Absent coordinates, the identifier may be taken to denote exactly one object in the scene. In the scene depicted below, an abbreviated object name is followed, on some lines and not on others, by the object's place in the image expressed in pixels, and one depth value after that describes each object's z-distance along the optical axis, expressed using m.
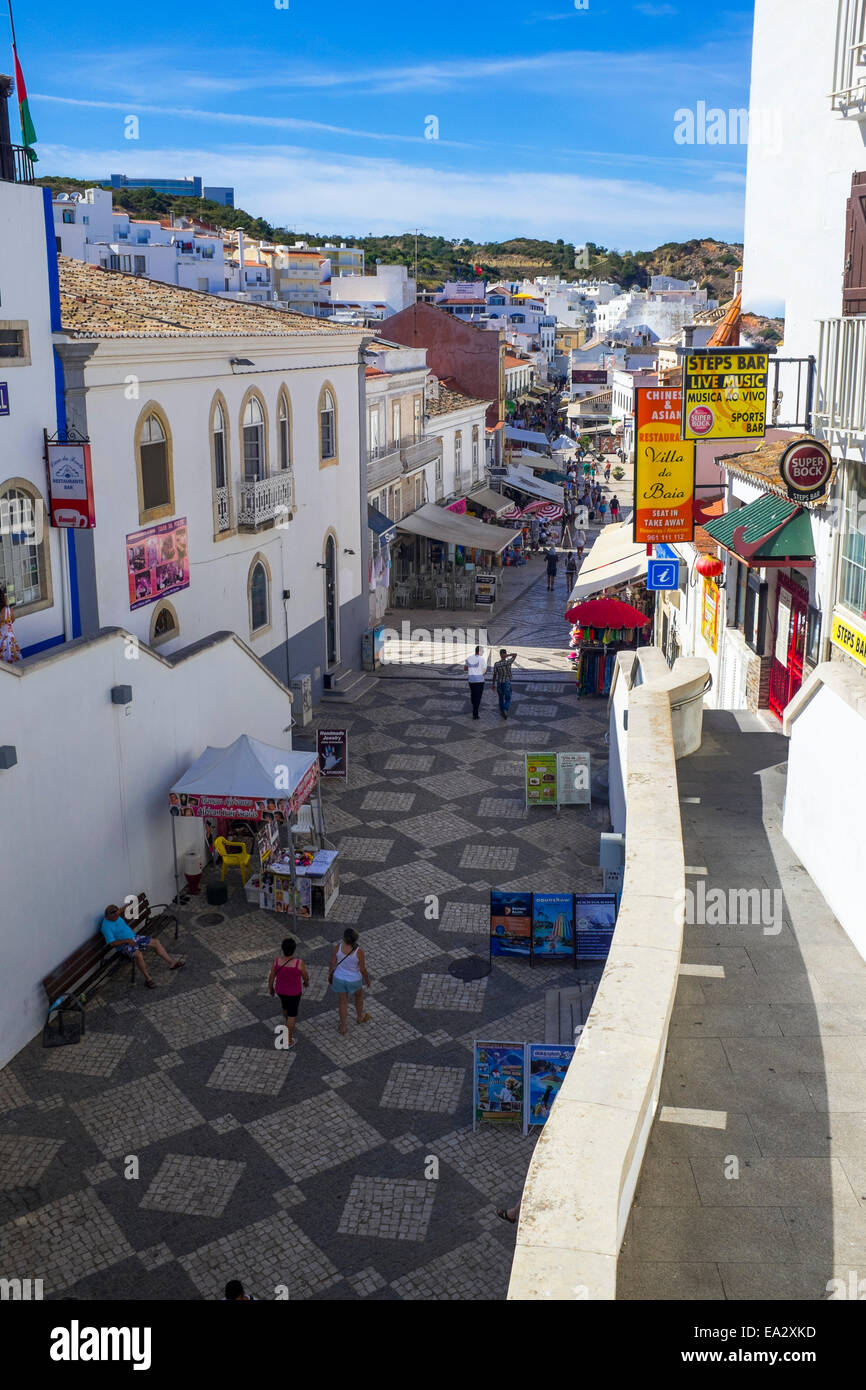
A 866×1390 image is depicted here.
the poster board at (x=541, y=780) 19.91
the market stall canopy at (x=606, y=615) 25.12
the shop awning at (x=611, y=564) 29.58
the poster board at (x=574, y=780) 19.86
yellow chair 17.28
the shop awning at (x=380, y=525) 33.34
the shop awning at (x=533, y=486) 53.24
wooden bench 13.03
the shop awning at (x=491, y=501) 47.44
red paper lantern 22.11
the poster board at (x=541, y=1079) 11.07
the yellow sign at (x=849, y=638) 13.27
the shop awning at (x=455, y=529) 38.06
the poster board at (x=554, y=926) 14.60
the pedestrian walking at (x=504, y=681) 25.12
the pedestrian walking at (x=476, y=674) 24.58
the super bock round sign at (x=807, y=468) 13.52
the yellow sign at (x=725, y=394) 16.64
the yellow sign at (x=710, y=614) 23.56
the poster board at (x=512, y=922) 14.66
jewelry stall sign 21.08
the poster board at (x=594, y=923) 14.56
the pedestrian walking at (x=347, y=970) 12.91
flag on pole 14.10
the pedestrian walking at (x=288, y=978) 12.70
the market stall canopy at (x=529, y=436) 64.50
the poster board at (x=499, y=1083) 11.30
